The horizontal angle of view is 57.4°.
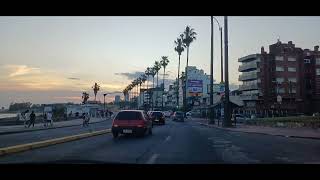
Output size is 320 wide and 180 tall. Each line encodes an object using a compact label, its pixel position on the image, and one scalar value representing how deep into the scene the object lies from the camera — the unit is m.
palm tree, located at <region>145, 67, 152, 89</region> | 104.45
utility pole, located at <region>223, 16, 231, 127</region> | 29.96
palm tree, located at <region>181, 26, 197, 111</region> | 65.96
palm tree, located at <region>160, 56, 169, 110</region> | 91.71
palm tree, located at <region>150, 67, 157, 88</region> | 101.33
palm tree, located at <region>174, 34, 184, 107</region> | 69.96
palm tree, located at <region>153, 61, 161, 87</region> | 97.38
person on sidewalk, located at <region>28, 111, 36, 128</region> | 30.16
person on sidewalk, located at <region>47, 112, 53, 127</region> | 32.97
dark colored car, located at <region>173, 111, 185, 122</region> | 45.47
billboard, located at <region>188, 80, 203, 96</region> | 56.80
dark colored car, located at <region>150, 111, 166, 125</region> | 32.73
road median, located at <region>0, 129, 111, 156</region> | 10.52
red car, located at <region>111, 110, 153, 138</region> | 17.48
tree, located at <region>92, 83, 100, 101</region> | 106.94
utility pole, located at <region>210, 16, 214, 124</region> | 39.19
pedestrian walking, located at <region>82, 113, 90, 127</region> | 31.61
